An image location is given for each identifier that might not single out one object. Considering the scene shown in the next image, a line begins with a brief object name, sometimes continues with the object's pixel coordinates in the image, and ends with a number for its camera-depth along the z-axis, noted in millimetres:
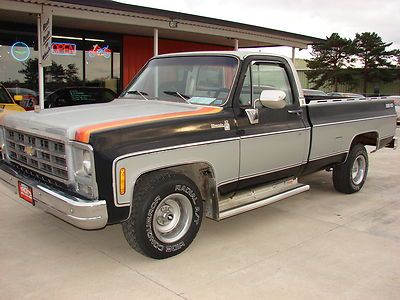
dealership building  11672
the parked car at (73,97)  12391
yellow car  9289
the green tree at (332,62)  39188
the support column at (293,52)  18570
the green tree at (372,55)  38656
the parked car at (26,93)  13991
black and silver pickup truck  3676
